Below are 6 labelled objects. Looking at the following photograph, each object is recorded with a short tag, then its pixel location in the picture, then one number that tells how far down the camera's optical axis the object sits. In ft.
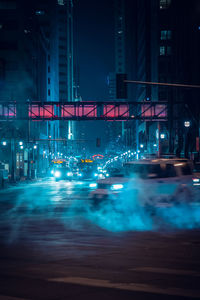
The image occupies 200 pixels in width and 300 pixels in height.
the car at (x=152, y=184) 49.90
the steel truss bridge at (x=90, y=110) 175.01
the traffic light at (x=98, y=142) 199.62
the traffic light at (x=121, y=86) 69.85
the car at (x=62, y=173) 173.99
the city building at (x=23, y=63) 266.57
